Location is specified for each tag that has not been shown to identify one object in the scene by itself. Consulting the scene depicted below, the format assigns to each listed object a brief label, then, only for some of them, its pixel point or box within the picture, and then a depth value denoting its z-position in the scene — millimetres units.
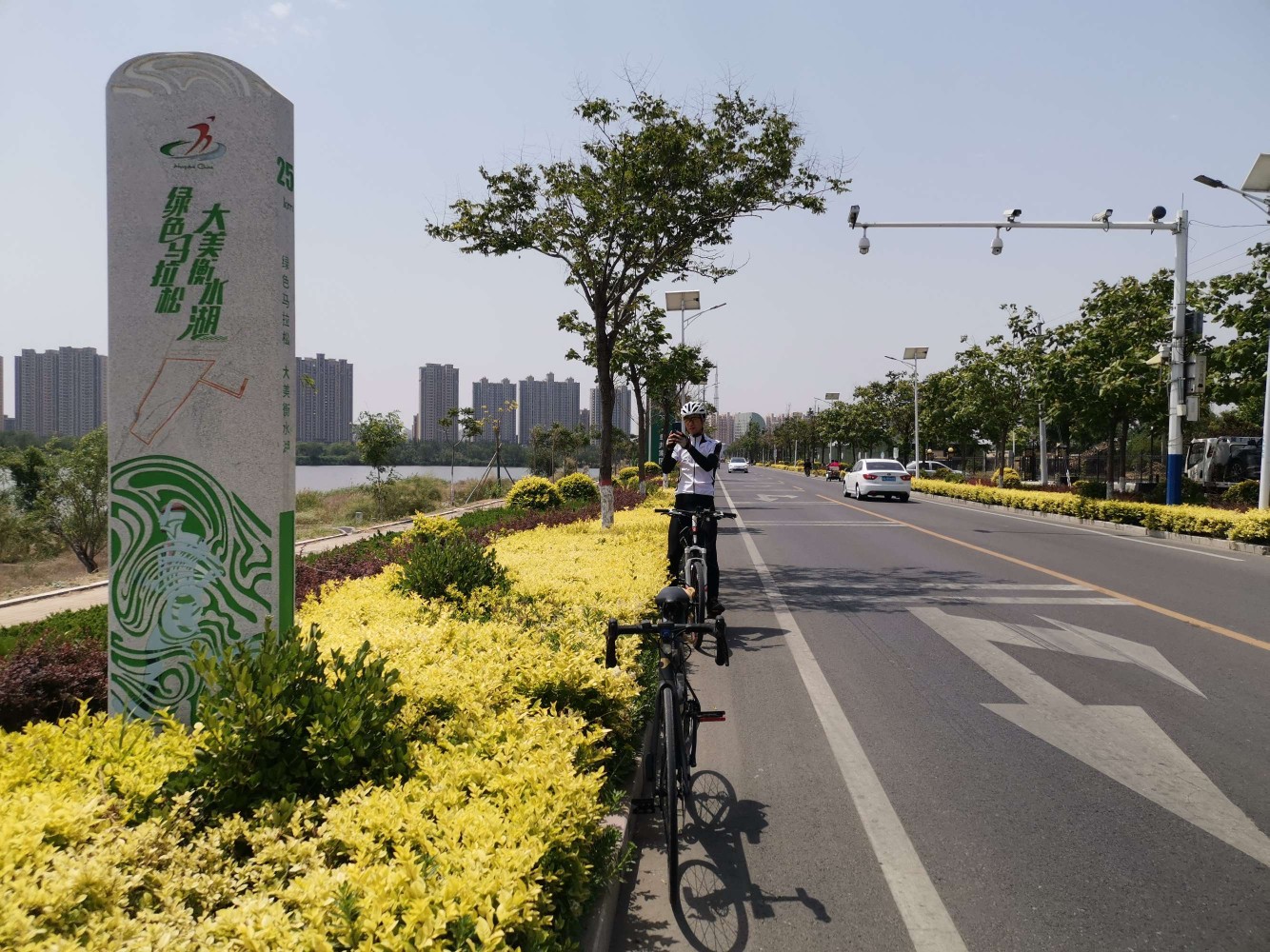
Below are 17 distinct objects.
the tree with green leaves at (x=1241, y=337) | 19734
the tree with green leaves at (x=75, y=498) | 20938
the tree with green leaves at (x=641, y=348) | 20973
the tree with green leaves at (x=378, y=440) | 28094
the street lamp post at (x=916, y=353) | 46562
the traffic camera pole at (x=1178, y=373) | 17734
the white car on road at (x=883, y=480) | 30406
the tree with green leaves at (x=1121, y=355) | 22969
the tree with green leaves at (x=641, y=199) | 12375
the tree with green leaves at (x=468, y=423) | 31156
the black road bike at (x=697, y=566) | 7334
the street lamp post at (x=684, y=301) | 27938
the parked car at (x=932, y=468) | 50475
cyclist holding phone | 7590
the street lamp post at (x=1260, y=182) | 15648
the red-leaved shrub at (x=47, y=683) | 3932
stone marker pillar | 3963
